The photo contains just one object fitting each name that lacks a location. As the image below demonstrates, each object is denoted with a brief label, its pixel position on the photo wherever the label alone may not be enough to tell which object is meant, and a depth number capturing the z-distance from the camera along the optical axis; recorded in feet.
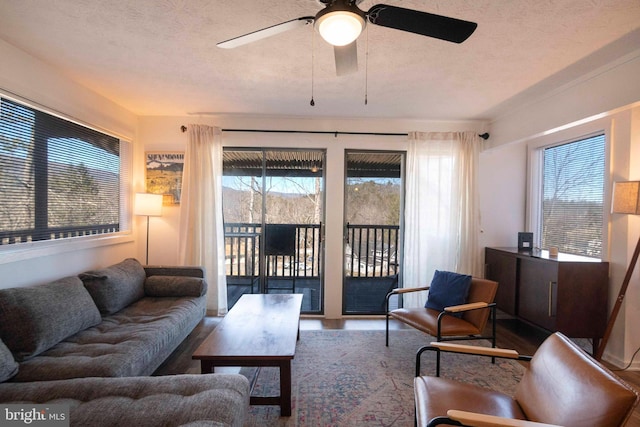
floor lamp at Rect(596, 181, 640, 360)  7.01
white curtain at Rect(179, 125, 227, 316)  10.96
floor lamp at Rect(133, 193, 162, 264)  10.58
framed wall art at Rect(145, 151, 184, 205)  11.51
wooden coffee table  5.72
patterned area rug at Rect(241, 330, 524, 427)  5.94
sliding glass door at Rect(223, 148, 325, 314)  11.87
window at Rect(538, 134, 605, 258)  9.13
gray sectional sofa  4.10
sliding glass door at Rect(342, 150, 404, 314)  11.92
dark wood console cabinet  8.23
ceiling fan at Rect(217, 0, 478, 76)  3.95
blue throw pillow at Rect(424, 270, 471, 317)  8.70
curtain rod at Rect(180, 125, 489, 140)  11.34
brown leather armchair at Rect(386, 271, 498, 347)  7.65
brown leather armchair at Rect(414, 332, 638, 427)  3.37
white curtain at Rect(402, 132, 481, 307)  11.14
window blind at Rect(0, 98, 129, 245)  6.73
